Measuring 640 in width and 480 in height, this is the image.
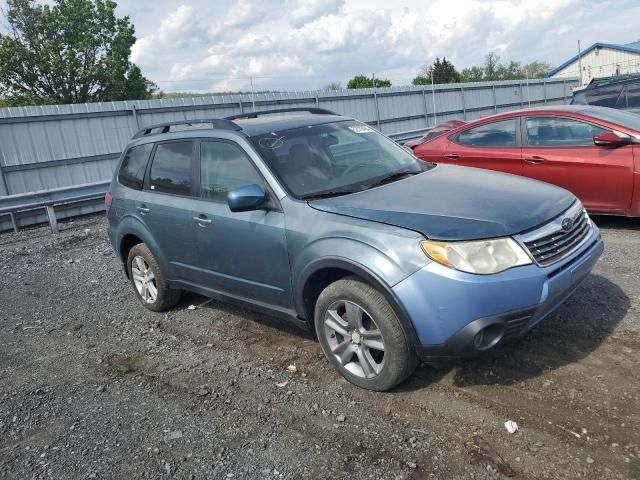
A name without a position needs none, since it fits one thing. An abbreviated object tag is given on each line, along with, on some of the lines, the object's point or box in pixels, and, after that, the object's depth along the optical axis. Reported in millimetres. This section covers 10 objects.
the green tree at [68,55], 37219
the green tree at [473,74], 71981
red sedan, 6133
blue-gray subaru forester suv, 3135
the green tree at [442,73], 62562
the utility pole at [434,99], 23408
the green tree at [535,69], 80125
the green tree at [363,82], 49672
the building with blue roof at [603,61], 52031
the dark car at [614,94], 8992
